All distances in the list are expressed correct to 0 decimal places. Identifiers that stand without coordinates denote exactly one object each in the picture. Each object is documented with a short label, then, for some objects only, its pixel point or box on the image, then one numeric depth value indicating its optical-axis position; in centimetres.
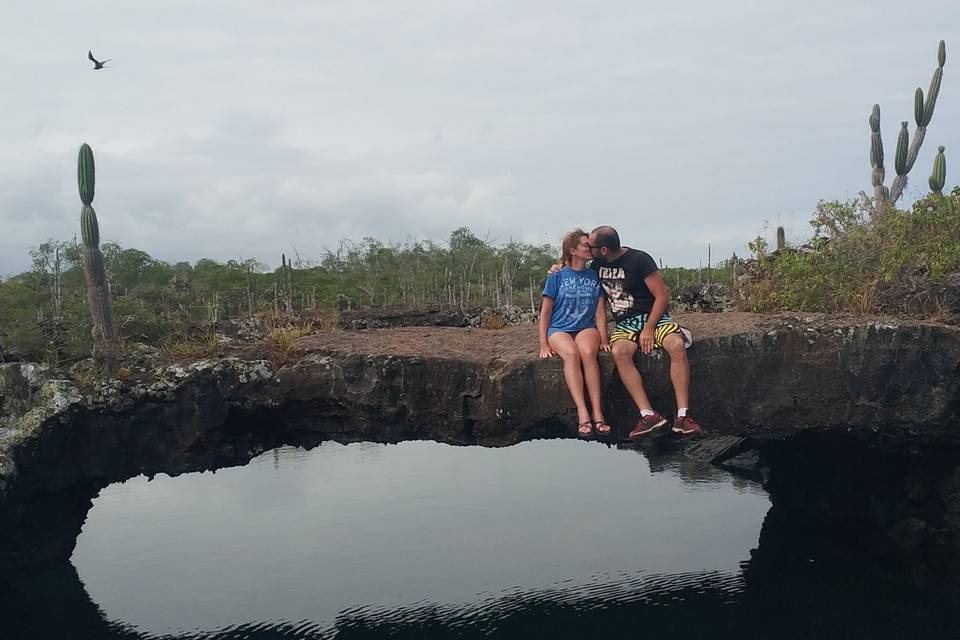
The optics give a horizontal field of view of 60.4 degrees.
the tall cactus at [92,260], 1070
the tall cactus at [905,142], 1973
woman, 736
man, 717
